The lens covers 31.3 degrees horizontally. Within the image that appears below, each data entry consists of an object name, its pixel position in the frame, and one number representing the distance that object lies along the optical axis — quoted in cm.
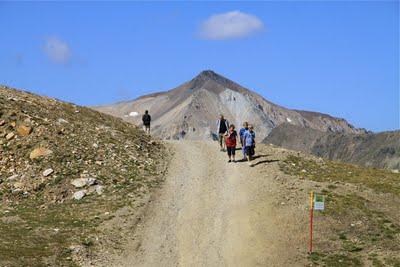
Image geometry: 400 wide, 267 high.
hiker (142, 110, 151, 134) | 5678
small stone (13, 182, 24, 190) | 3842
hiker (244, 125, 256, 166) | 4384
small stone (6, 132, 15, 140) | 4372
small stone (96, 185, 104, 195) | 3797
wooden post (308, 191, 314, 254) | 3108
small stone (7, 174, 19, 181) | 3925
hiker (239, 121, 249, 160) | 4440
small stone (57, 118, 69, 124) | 4743
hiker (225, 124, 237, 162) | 4431
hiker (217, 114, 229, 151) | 4769
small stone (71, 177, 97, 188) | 3859
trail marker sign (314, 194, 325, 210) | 3155
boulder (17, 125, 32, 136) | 4409
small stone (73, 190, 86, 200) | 3728
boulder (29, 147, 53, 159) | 4159
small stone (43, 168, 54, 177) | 3947
